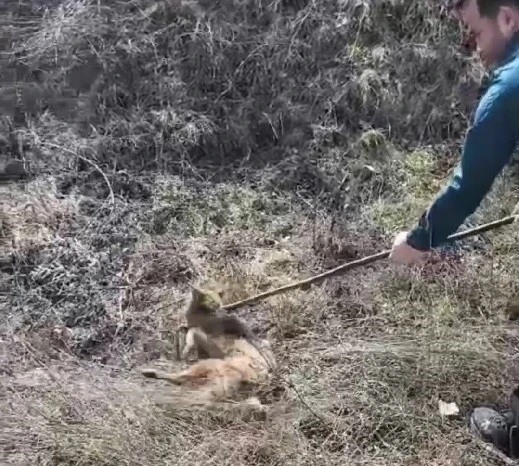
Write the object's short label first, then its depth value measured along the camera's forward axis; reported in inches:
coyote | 116.7
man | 85.0
